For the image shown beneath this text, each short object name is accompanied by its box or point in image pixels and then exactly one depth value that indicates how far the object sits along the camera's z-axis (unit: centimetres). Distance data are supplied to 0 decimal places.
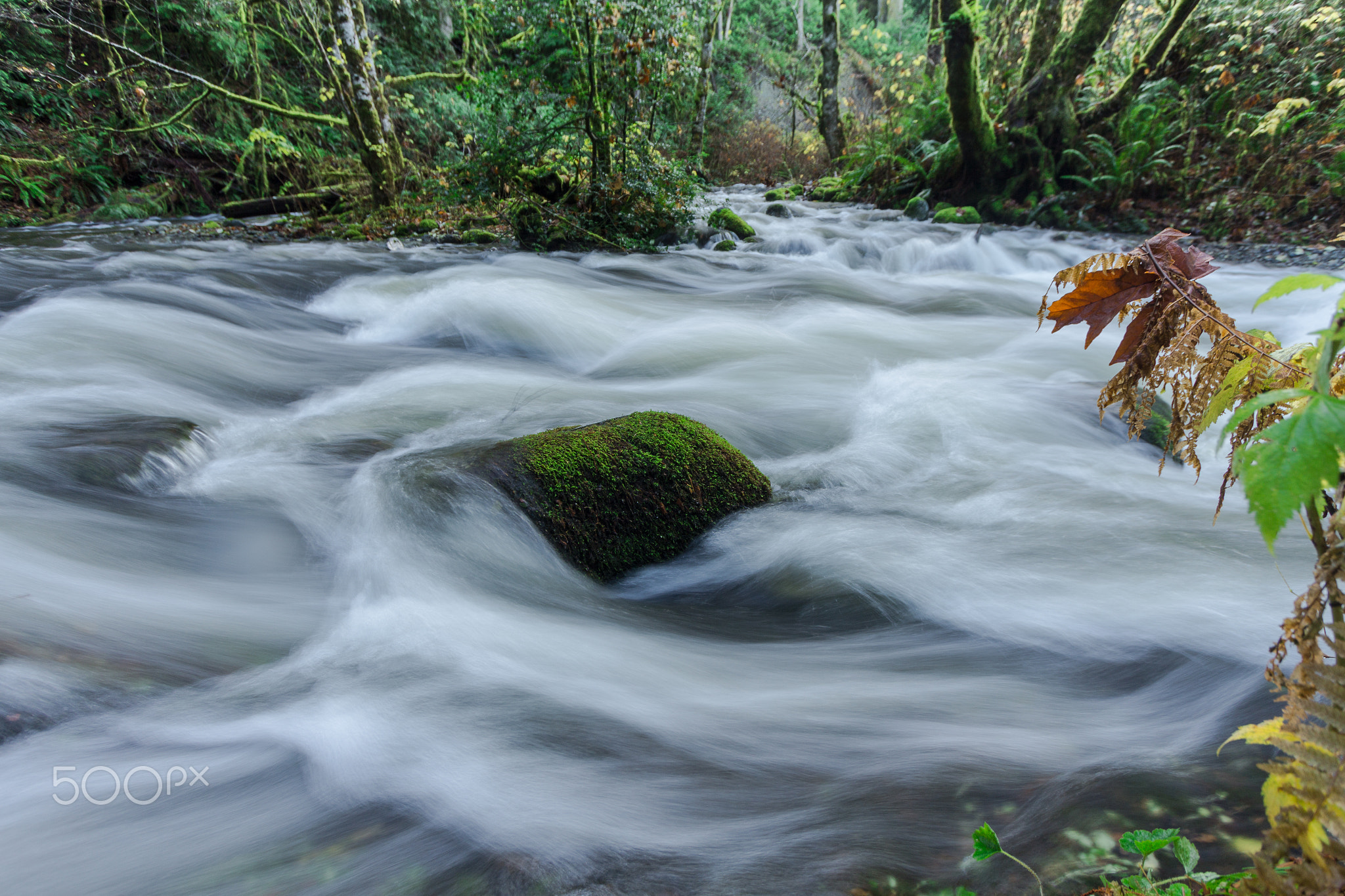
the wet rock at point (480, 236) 878
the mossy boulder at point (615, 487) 273
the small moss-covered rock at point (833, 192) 1273
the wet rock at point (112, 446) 306
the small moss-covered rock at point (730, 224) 934
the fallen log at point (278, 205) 1062
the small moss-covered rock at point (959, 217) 988
